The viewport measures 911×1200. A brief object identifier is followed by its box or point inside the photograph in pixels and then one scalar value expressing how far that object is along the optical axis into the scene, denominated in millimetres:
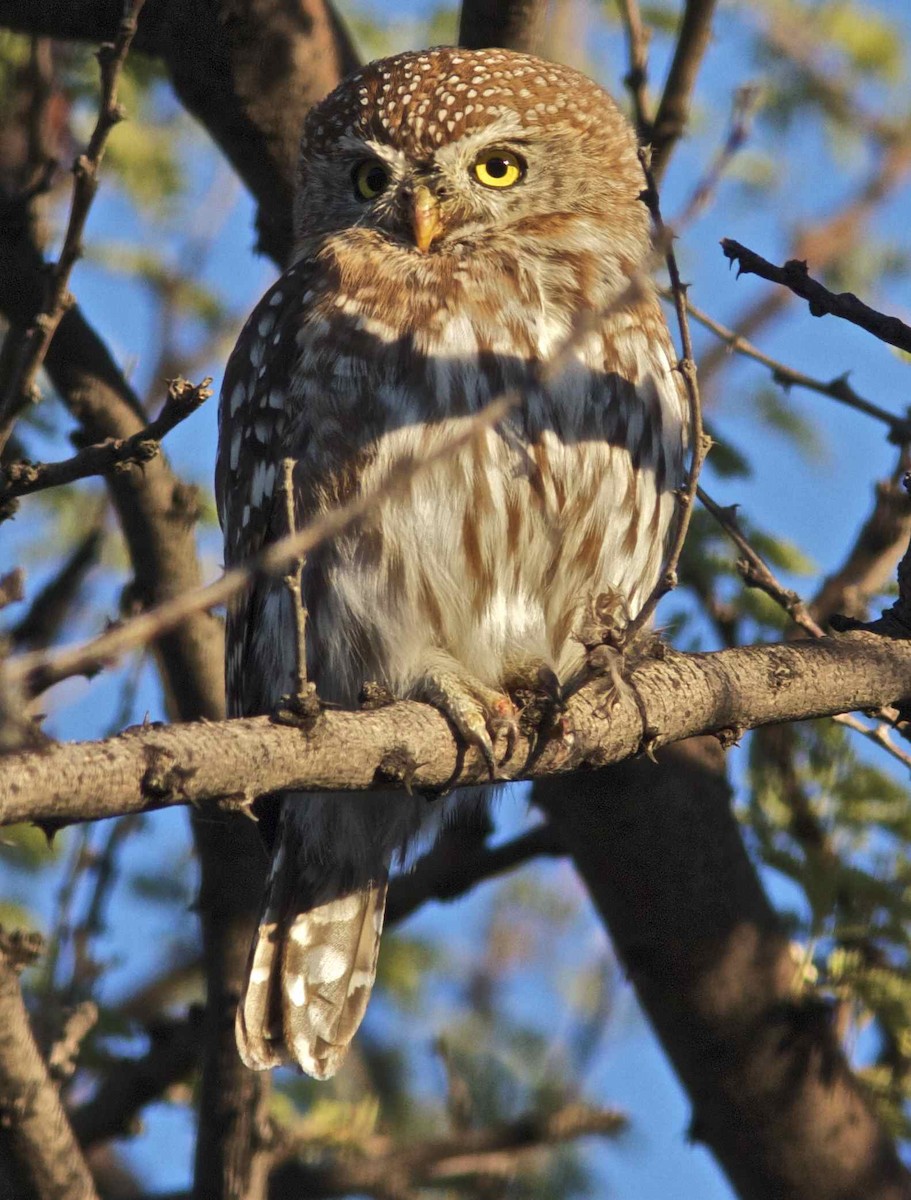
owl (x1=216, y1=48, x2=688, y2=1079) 7551
